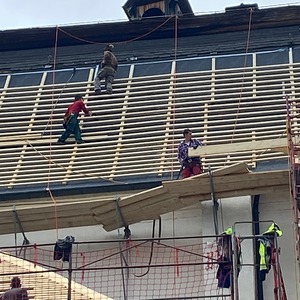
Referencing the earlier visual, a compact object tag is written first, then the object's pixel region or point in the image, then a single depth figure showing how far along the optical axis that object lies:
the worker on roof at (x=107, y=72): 26.17
